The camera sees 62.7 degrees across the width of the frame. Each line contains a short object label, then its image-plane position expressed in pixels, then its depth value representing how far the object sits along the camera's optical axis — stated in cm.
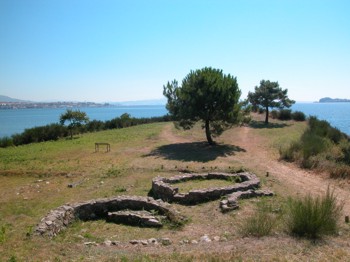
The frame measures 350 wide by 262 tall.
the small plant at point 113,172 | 1628
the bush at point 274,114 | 5065
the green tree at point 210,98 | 2306
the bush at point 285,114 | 4862
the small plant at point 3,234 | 747
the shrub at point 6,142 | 3321
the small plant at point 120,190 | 1332
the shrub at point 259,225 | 758
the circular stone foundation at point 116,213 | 913
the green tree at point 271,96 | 4025
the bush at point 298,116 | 4698
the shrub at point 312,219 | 745
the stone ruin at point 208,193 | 1169
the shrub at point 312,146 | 1848
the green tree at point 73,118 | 3500
